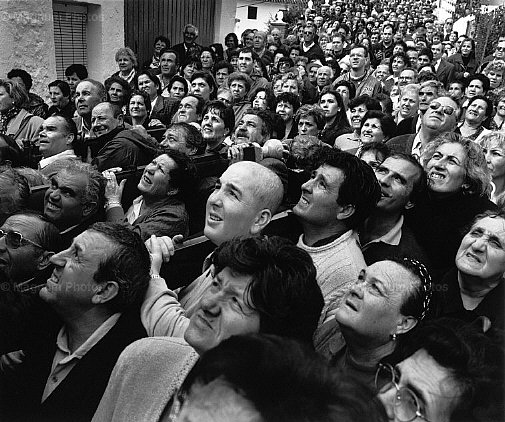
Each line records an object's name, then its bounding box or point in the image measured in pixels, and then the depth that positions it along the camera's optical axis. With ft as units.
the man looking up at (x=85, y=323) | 5.91
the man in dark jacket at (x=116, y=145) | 12.26
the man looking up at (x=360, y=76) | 22.97
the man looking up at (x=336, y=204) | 8.11
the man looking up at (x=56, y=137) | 12.71
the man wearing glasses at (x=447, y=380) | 4.52
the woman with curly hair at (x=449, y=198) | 9.23
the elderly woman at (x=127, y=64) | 22.53
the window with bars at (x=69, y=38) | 25.89
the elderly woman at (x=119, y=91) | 17.94
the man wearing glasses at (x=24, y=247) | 7.47
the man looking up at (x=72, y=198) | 9.56
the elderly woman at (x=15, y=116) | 15.15
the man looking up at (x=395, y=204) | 9.04
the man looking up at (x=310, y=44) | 31.09
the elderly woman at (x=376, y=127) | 14.49
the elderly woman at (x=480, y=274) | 7.57
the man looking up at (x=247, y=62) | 24.43
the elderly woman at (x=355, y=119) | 15.65
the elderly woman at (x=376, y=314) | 6.29
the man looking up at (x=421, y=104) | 17.39
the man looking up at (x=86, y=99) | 15.88
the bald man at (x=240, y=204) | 8.09
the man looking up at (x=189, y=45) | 28.50
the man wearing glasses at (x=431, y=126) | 14.34
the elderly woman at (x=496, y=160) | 11.89
